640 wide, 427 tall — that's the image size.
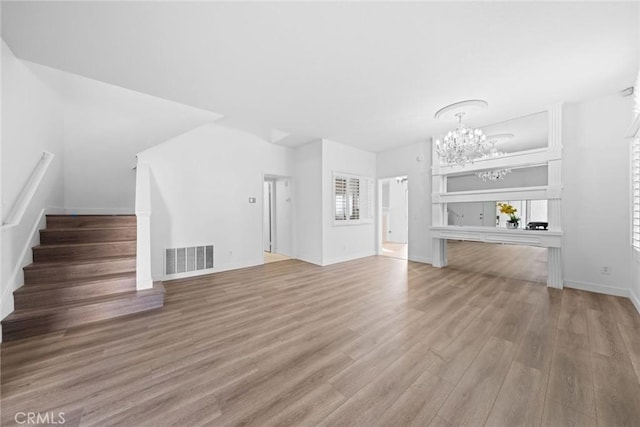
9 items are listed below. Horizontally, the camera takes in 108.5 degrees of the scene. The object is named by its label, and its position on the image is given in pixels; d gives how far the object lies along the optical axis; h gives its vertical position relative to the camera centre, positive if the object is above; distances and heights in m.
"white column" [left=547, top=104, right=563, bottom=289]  3.51 +0.26
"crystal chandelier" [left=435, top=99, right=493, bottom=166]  3.39 +1.13
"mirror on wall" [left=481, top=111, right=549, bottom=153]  3.76 +1.35
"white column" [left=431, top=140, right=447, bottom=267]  4.85 +0.03
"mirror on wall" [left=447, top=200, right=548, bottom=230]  4.67 -0.07
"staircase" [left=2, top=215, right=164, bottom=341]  2.27 -0.76
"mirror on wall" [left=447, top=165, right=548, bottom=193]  3.89 +0.56
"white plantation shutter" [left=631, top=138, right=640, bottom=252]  2.78 +0.20
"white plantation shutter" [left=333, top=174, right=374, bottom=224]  5.54 +0.33
